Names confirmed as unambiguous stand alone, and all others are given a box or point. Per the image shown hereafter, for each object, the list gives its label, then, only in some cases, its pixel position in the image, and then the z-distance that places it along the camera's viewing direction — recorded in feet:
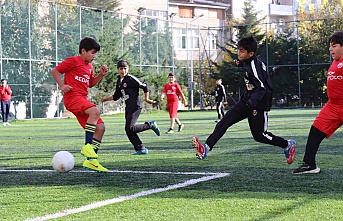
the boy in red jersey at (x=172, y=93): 66.27
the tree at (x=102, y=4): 224.94
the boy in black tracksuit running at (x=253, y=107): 28.43
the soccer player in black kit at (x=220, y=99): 90.02
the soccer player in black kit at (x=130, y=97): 39.06
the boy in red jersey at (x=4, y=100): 92.63
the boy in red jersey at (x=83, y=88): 30.12
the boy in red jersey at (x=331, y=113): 26.66
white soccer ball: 28.09
